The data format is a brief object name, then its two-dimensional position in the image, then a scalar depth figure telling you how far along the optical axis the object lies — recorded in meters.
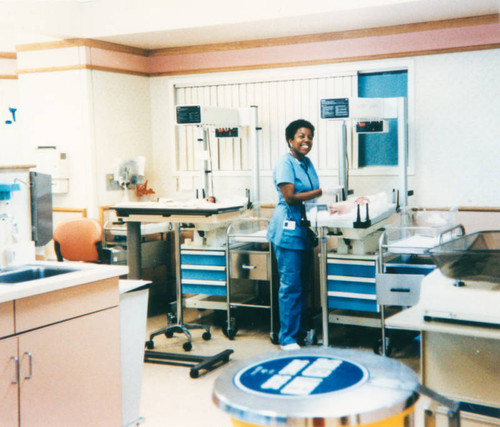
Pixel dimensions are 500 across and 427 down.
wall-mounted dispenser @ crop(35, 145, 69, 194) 5.79
